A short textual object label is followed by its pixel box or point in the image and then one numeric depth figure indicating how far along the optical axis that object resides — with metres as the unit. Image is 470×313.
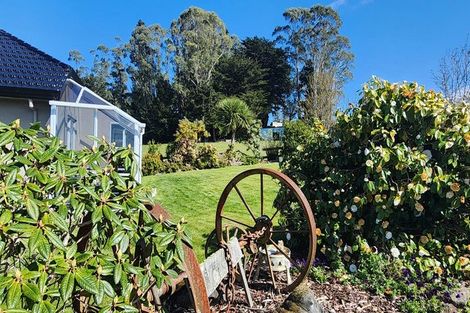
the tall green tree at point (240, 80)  37.41
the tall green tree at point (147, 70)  38.38
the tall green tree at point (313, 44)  41.69
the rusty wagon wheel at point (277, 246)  3.60
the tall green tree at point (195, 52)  36.78
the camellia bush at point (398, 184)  4.38
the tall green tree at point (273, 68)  43.00
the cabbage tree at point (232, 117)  21.20
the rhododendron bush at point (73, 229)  1.43
